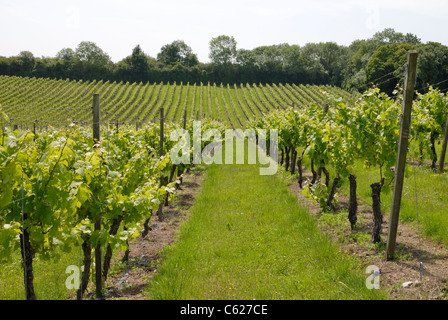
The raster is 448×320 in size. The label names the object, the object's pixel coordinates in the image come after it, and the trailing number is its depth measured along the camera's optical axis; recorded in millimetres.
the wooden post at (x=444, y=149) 11805
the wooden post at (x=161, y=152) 9558
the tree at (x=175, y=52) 105000
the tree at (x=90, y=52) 98250
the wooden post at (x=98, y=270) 5237
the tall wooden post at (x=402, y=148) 5441
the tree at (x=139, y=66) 76562
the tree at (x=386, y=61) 48031
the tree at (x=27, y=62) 70225
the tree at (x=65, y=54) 108750
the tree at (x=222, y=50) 95938
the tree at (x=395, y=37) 79188
